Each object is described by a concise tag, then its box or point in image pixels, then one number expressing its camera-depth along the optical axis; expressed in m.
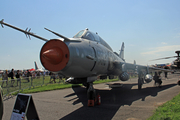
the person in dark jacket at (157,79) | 12.45
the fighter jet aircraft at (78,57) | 4.35
